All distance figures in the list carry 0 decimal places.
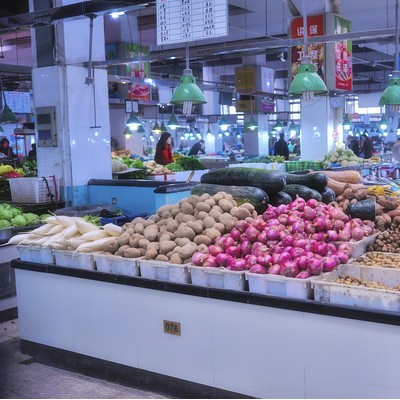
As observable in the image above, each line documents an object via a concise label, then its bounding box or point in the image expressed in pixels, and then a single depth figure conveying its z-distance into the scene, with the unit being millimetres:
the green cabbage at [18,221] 6949
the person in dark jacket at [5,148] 16938
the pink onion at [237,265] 4168
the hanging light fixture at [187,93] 6606
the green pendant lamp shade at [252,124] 19453
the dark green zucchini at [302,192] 5570
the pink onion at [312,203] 5031
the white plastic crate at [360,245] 4434
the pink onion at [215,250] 4391
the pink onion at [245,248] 4381
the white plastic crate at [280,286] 3846
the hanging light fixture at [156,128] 21639
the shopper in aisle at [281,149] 19438
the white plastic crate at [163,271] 4375
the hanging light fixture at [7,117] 13766
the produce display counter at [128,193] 8105
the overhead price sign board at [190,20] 6262
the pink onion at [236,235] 4578
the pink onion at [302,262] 3982
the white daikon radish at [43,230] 5570
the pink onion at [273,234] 4418
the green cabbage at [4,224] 6789
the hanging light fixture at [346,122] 20844
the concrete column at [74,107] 8273
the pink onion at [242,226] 4641
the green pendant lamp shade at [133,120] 16014
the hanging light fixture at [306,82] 6180
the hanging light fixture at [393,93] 7130
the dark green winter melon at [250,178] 5531
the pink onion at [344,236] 4494
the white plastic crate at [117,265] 4664
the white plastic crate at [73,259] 4980
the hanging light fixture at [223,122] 22234
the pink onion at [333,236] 4492
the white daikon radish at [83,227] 5320
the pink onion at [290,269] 3965
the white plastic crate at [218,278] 4117
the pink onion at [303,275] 3916
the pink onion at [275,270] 4012
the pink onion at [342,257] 4199
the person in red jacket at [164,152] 13008
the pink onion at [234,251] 4371
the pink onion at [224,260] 4270
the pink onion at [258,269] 4074
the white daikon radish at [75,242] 5082
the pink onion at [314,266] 3941
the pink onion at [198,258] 4344
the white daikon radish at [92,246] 5000
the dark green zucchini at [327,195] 5852
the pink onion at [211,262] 4289
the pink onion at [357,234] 4566
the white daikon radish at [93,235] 5133
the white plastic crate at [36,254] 5328
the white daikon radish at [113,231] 5238
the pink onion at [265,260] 4113
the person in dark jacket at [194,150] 22795
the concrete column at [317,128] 13594
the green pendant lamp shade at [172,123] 20198
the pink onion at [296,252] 4109
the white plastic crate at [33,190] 8094
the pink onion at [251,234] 4480
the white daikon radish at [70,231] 5277
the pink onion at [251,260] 4172
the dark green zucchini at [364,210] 5091
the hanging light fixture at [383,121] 26484
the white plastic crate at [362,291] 3547
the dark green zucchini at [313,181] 5875
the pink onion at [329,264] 4043
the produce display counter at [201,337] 3625
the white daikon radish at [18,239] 5535
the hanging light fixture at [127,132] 18003
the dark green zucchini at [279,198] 5488
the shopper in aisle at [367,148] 18938
